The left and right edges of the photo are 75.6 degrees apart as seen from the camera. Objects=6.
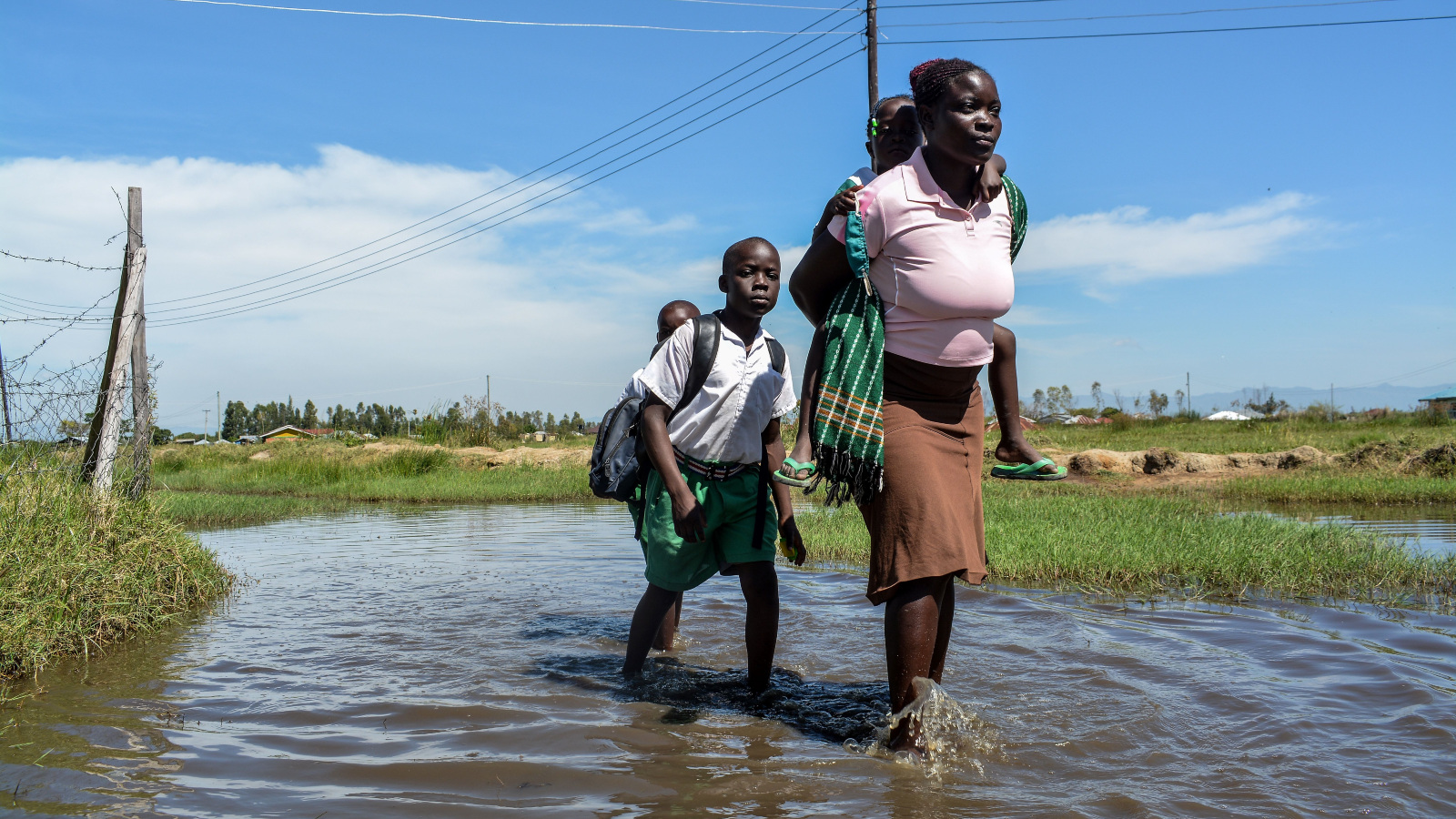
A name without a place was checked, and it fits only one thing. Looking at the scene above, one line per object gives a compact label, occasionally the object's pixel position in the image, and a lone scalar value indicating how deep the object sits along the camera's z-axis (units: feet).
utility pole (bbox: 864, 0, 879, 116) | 42.11
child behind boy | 15.88
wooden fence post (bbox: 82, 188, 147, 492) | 19.40
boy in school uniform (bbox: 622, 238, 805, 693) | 11.78
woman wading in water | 9.16
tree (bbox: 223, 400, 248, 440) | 263.08
